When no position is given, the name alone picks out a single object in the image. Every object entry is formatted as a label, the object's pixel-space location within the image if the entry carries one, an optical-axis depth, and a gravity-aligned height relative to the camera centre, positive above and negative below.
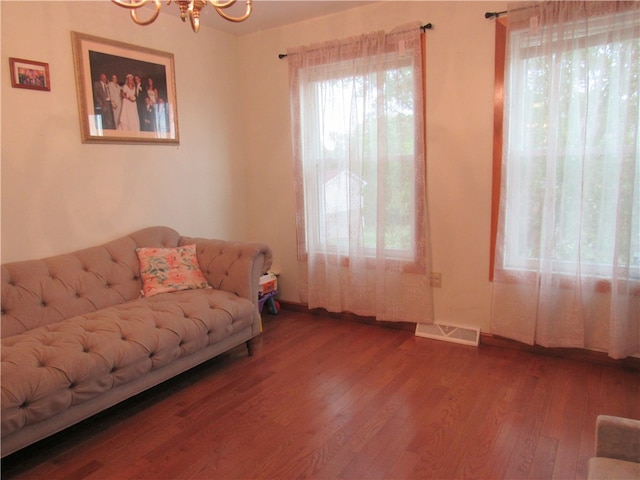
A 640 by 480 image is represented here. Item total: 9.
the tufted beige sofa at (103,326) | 1.86 -0.72
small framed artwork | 2.53 +0.68
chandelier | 1.76 +0.73
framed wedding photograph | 2.87 +0.67
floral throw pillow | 2.93 -0.56
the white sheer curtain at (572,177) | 2.42 +0.01
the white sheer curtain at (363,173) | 3.15 +0.07
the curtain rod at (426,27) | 3.00 +1.05
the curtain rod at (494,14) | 2.74 +1.03
